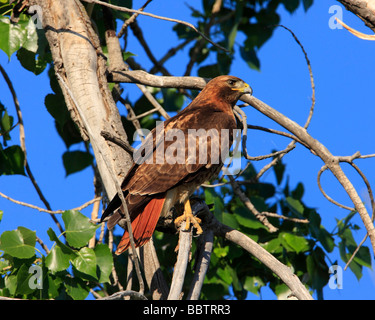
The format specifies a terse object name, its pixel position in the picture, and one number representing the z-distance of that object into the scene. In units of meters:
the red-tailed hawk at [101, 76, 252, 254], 6.94
